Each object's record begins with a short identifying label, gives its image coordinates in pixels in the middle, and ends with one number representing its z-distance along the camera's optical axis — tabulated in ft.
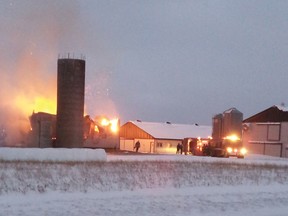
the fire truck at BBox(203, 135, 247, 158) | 164.45
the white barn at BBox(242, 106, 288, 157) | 206.90
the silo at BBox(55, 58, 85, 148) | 140.87
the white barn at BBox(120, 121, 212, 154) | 258.78
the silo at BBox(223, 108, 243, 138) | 173.27
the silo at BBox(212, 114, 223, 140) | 176.16
